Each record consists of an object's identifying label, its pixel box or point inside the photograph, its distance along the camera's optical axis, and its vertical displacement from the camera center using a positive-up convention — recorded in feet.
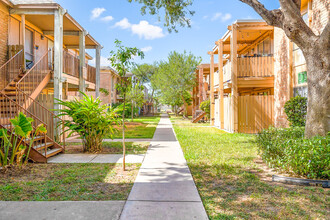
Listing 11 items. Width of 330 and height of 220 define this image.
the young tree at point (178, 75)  99.55 +13.81
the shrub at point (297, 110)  34.01 -0.13
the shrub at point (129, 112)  102.91 -1.07
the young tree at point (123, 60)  19.84 +3.95
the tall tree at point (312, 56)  19.71 +4.20
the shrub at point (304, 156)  15.05 -2.96
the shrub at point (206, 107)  75.37 +0.68
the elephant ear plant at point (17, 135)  18.88 -1.99
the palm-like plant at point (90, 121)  25.88 -1.25
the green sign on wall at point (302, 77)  36.49 +4.74
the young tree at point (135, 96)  81.61 +4.38
